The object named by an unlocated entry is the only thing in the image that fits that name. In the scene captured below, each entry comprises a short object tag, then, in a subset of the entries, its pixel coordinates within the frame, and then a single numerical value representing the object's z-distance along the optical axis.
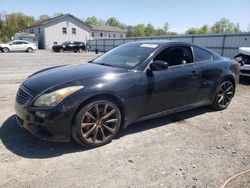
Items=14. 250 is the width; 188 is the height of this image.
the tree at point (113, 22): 78.97
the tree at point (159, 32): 68.41
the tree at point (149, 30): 70.74
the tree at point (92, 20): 80.52
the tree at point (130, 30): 67.39
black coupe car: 2.66
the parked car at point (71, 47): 25.65
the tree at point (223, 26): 66.26
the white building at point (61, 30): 33.53
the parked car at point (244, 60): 7.08
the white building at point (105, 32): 46.64
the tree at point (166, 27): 74.36
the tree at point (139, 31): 68.74
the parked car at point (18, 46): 22.27
